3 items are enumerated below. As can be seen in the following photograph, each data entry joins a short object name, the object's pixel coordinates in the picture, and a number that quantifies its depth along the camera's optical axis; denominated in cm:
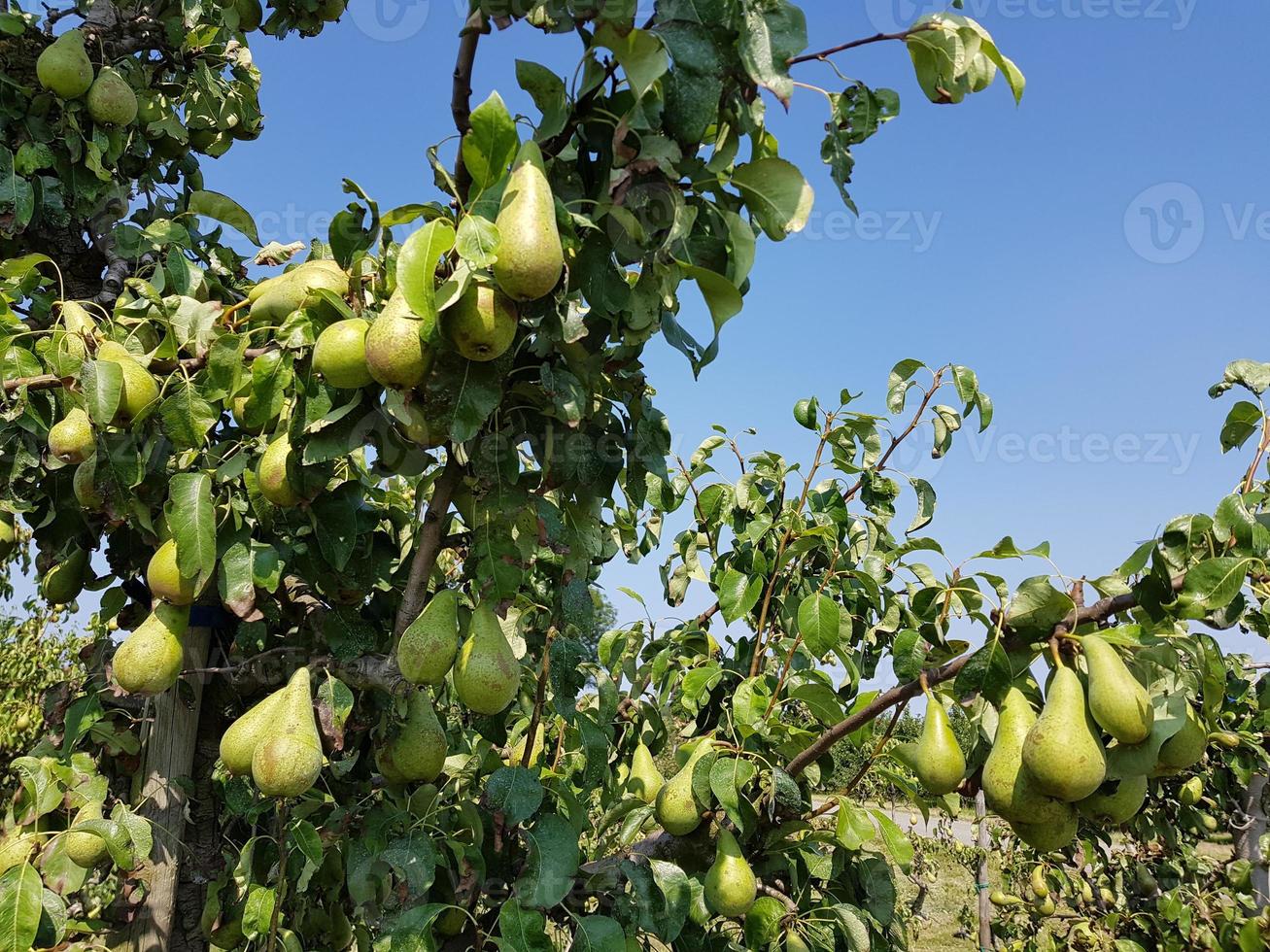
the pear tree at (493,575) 110
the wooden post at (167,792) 184
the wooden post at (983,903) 427
